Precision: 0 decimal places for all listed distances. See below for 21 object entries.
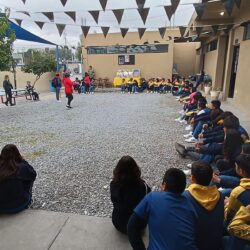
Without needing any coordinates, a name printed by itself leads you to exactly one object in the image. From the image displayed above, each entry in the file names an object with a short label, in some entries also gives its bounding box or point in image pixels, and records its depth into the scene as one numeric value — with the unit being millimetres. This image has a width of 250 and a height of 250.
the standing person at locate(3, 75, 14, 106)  11270
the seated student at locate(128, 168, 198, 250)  1728
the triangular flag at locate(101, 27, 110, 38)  8634
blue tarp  11352
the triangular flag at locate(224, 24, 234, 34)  9959
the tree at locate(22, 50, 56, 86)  17141
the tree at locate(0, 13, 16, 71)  8422
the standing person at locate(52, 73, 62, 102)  12555
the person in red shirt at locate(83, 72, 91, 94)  15561
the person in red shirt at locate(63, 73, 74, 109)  10086
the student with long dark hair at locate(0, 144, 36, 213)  2855
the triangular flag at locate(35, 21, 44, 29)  8087
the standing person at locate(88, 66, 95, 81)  17719
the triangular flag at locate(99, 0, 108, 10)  5513
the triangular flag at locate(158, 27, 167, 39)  8818
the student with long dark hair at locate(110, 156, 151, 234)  2383
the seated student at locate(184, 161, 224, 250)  1911
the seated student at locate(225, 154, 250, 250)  1811
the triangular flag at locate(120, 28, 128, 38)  8633
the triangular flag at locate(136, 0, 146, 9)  5359
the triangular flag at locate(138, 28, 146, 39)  8688
